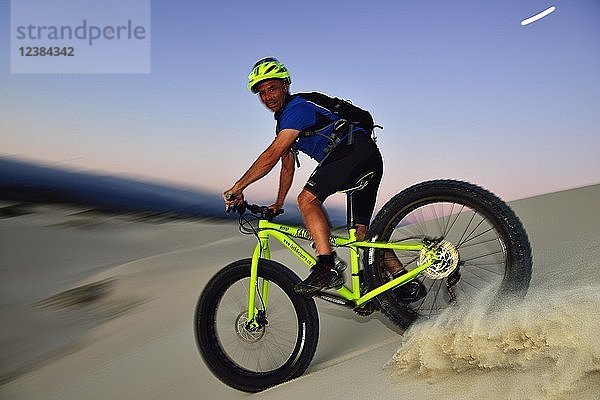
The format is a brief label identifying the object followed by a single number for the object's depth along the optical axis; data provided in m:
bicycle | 3.28
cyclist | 3.53
